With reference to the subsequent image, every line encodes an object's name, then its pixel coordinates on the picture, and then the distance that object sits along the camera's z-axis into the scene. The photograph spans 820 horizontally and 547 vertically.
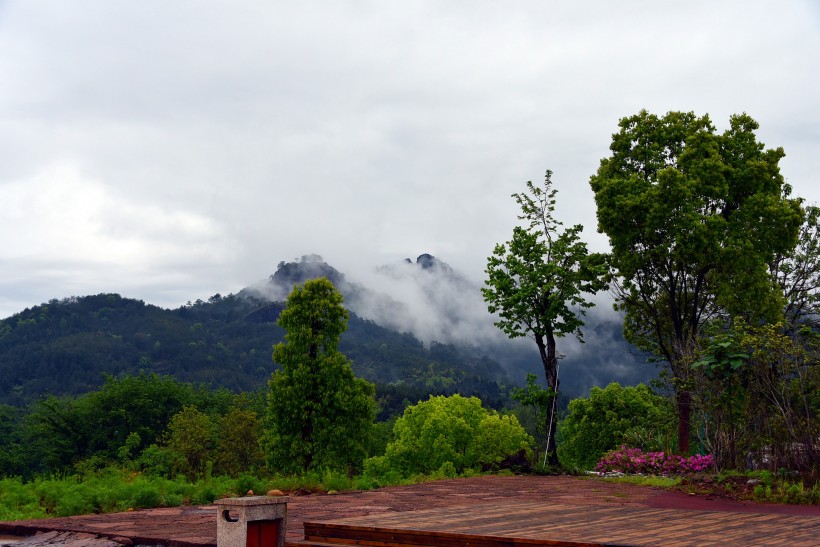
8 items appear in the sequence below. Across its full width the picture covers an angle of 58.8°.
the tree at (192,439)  54.22
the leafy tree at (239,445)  55.84
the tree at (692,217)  21.42
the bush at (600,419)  48.53
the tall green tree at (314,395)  25.83
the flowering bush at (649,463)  16.92
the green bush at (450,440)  44.53
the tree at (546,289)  22.36
